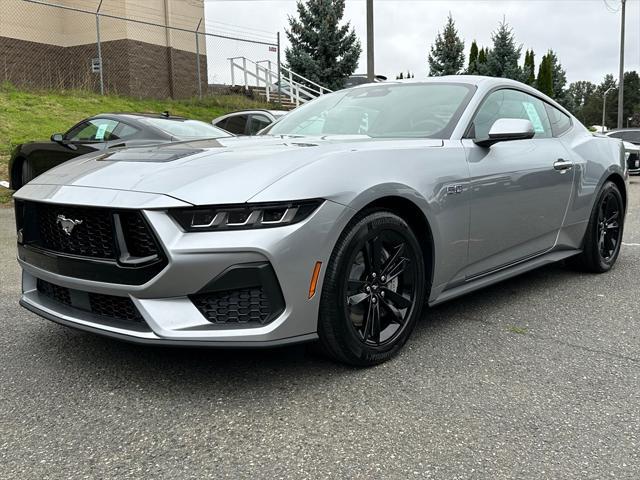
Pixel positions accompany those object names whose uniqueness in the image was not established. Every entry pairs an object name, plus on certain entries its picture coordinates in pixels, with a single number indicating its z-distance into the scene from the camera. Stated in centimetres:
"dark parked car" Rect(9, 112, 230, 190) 715
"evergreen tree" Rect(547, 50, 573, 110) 4080
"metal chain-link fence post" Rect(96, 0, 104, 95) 1595
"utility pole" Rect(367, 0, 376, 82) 1266
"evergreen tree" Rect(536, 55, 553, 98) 3638
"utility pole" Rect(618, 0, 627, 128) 2766
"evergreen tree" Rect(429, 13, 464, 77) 3469
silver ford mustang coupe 239
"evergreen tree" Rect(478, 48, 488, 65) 3802
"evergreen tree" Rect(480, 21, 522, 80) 3191
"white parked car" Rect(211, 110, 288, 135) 965
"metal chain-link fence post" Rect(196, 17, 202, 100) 1888
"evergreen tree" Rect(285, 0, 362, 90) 2367
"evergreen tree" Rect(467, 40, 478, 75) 3644
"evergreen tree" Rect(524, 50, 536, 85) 4119
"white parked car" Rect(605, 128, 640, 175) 1678
